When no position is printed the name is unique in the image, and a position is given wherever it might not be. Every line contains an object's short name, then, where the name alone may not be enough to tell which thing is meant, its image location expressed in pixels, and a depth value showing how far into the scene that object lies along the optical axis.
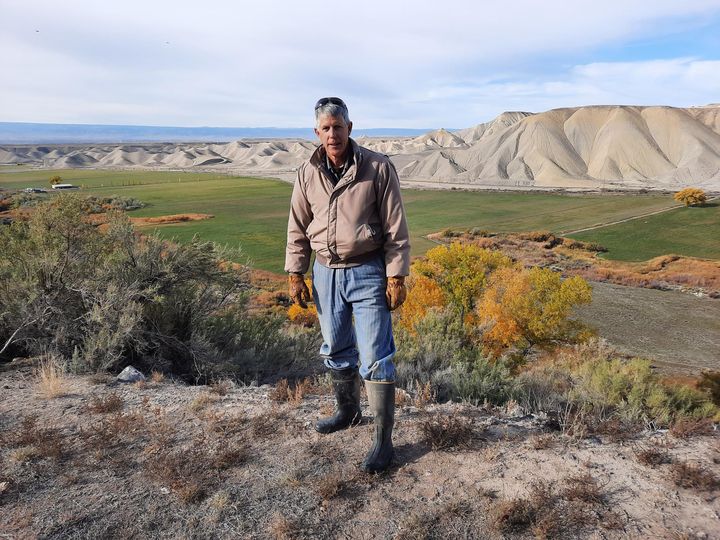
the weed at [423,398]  4.29
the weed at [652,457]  3.29
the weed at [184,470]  2.91
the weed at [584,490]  2.89
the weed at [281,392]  4.34
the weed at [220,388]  4.52
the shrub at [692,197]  52.56
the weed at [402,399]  4.33
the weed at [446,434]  3.47
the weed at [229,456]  3.21
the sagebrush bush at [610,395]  4.34
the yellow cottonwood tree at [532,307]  18.58
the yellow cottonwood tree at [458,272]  20.36
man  3.16
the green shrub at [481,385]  4.94
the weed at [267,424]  3.65
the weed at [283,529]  2.62
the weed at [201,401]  4.09
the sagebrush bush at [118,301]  5.38
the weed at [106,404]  4.01
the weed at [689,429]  3.71
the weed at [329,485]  2.92
